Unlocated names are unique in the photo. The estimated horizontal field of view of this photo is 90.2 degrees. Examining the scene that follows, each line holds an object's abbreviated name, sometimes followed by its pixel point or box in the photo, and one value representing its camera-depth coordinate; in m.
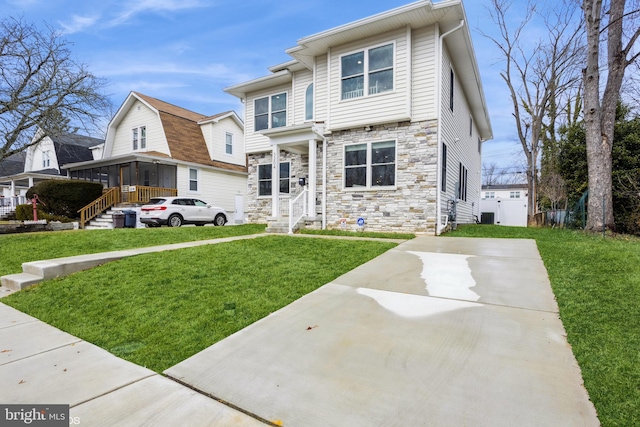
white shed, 22.03
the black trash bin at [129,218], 13.99
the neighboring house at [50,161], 21.66
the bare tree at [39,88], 10.74
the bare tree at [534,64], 16.95
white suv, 13.27
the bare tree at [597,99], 9.05
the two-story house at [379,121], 9.16
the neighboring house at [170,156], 17.67
